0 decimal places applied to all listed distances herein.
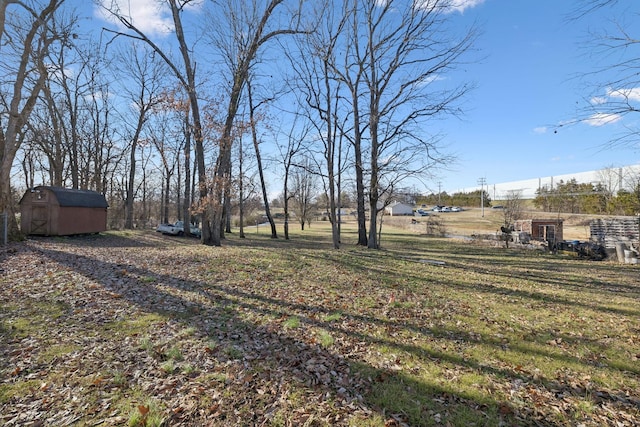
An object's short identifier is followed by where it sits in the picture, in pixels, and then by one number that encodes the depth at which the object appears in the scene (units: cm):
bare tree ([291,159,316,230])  4423
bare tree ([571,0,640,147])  622
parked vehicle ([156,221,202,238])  2528
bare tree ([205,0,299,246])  1443
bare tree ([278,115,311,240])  2766
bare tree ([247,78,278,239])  2414
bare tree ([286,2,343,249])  1692
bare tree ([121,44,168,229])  2675
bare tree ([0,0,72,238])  1201
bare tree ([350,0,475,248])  1633
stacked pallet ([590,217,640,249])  2099
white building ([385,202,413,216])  8642
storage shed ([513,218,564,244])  2554
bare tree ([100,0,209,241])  1362
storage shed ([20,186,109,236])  1559
